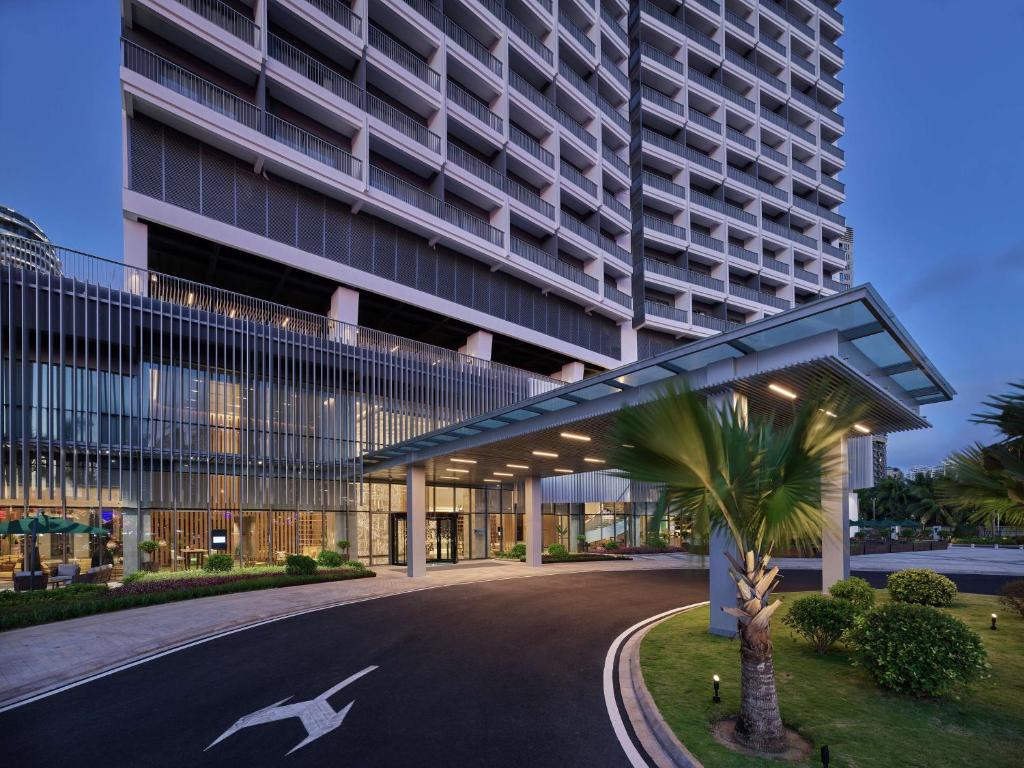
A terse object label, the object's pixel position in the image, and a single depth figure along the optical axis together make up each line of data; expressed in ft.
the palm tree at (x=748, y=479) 21.30
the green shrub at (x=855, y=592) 41.42
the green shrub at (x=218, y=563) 71.72
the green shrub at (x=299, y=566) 74.59
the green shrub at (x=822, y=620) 34.22
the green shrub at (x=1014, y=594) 45.21
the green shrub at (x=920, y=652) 25.81
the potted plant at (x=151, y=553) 72.49
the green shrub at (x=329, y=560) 80.59
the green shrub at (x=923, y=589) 47.70
